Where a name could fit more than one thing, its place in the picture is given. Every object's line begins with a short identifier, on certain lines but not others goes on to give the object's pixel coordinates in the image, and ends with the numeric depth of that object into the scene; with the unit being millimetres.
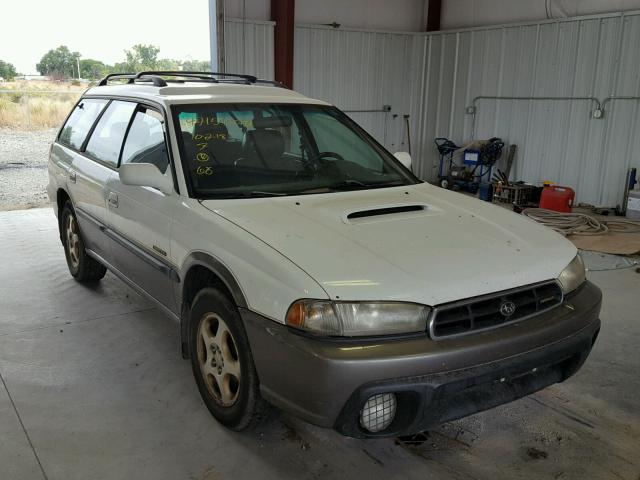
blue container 9703
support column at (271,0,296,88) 9422
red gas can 8344
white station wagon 2090
